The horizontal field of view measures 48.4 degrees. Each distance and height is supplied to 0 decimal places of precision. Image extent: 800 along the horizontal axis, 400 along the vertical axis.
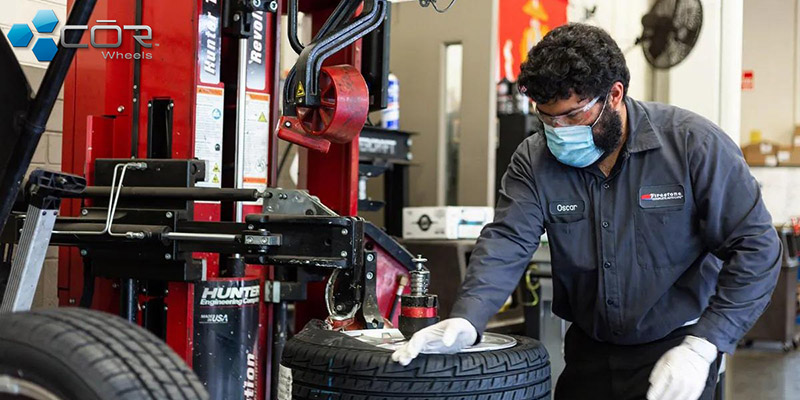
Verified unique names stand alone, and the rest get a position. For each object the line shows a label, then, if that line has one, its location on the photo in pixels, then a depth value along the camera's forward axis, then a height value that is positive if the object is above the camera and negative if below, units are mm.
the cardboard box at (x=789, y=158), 9070 +431
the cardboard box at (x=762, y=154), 9078 +465
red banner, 5832 +1123
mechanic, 1771 -80
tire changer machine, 2273 -2
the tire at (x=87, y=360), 1091 -223
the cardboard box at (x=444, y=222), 4781 -159
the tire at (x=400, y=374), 1690 -354
